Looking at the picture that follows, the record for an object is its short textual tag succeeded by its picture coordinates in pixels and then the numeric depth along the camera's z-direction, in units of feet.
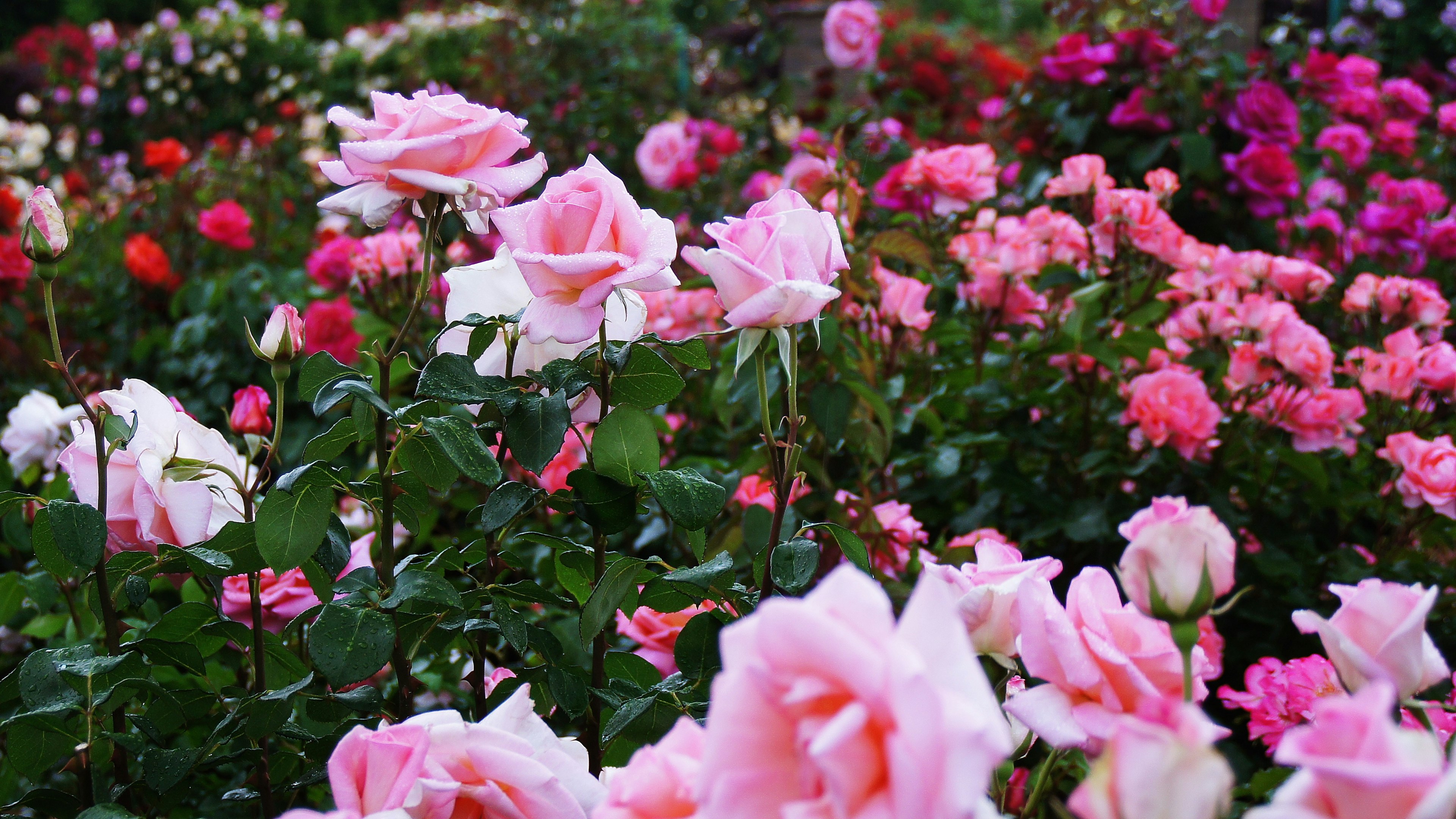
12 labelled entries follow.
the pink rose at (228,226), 8.05
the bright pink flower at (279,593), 2.72
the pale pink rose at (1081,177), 5.27
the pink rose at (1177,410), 4.36
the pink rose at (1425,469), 4.05
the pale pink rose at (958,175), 5.41
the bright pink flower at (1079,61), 7.61
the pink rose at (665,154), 8.52
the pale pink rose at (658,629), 2.82
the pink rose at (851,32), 10.30
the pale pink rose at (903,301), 4.58
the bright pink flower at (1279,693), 2.85
